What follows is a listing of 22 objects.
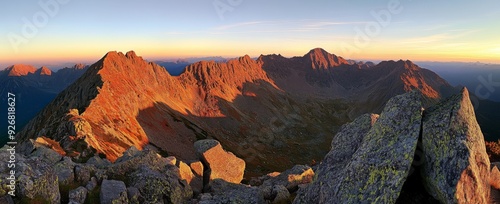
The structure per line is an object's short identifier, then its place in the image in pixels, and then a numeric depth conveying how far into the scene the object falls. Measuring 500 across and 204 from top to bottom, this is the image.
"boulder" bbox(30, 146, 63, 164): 30.60
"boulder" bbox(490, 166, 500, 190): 18.48
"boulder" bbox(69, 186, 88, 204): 19.34
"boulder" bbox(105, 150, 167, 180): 26.00
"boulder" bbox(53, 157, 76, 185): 22.17
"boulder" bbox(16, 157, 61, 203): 16.56
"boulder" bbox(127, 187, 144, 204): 21.69
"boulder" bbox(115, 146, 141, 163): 32.81
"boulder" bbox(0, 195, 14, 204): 15.41
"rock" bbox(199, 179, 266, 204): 26.95
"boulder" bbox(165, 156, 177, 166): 32.94
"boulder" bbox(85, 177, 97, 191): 21.88
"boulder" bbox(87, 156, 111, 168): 32.82
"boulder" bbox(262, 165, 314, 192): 33.09
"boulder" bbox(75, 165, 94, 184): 23.31
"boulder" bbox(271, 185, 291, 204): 26.78
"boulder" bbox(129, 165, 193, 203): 23.50
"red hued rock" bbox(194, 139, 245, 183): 38.06
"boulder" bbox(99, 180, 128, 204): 20.09
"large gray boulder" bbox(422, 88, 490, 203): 14.80
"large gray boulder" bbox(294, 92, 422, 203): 15.93
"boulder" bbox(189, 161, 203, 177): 35.91
